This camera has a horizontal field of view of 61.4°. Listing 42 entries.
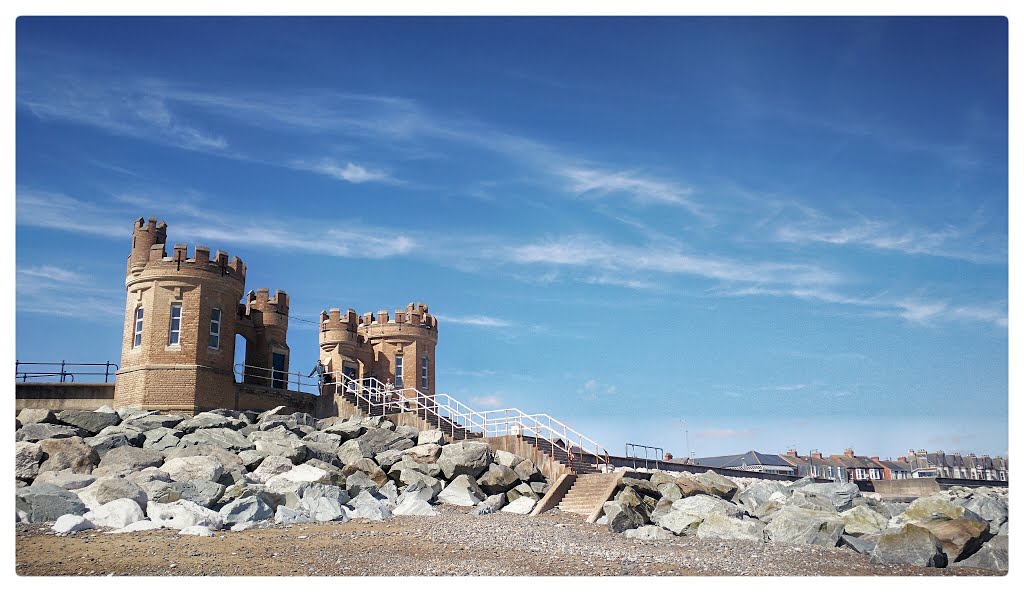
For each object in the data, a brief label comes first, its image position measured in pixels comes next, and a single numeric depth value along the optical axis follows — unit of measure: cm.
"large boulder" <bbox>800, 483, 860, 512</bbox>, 2206
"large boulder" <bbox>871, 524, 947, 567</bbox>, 1378
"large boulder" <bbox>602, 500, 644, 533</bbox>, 1822
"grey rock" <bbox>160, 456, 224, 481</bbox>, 1892
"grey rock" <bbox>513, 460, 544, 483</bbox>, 2227
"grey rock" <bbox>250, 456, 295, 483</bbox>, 2030
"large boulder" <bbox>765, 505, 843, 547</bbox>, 1595
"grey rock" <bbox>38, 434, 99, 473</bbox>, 1948
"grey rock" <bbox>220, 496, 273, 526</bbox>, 1631
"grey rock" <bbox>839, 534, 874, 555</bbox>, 1501
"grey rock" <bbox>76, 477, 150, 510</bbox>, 1667
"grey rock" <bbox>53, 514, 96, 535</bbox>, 1462
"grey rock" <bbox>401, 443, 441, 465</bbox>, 2277
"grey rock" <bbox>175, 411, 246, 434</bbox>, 2309
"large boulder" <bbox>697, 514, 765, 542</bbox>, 1658
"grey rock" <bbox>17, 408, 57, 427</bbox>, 2244
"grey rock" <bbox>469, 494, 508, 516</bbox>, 1975
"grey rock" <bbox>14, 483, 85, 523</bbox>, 1538
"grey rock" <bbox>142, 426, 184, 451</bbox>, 2166
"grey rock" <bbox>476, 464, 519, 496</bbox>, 2158
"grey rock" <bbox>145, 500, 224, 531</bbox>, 1565
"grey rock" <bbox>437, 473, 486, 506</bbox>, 2067
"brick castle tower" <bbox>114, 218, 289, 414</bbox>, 2486
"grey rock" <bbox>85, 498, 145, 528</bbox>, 1543
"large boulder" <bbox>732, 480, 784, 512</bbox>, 2181
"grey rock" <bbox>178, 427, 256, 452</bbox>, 2206
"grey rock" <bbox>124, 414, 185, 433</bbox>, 2297
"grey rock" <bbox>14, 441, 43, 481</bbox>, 1895
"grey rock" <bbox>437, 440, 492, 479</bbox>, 2192
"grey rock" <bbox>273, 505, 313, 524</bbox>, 1691
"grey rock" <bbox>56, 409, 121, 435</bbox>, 2269
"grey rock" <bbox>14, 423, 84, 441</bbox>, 2131
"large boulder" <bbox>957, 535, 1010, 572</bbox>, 1397
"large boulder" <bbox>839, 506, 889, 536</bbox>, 1767
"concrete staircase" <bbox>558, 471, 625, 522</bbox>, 1988
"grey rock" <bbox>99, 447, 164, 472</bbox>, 1992
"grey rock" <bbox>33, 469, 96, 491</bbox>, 1814
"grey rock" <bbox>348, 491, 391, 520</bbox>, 1811
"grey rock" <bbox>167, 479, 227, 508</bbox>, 1739
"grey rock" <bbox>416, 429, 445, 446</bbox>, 2426
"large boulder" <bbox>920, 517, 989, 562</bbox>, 1432
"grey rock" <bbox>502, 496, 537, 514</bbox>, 2020
